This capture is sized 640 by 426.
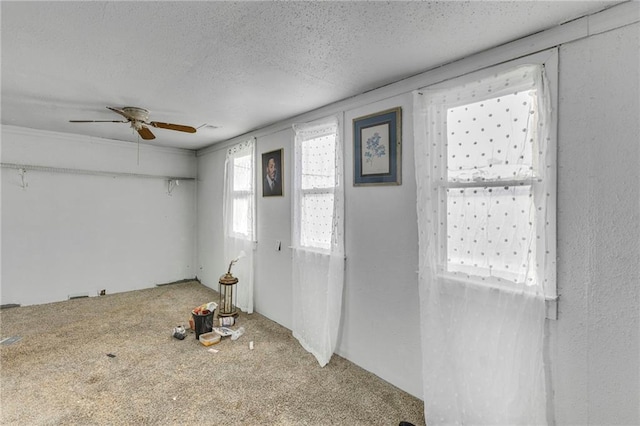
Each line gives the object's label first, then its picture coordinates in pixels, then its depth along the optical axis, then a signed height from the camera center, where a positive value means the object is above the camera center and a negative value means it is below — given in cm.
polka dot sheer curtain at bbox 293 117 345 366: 283 -27
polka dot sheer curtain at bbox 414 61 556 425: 170 -20
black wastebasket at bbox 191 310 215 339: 328 -118
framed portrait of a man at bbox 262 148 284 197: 361 +43
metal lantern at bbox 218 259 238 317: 369 -108
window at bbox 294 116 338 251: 299 +24
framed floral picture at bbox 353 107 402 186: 238 +49
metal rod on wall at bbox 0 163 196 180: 399 +56
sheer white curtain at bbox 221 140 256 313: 404 -6
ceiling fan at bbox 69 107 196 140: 286 +86
